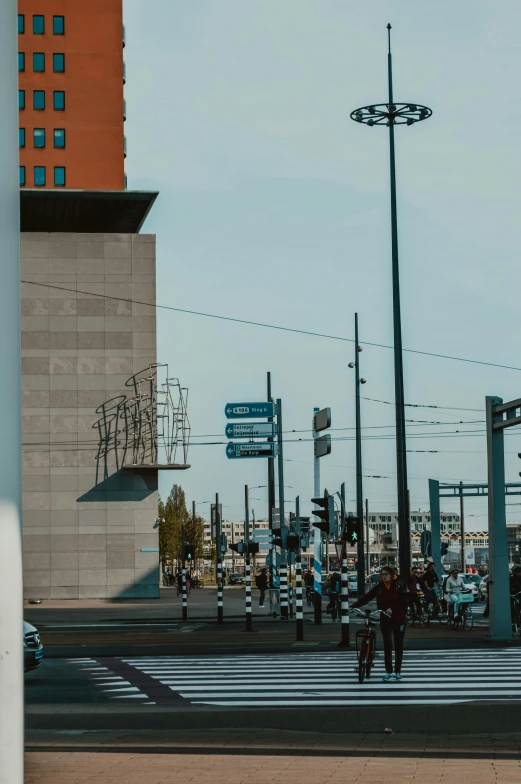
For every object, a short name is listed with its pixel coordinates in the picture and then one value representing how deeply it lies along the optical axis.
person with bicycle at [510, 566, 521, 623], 29.09
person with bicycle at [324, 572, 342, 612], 35.78
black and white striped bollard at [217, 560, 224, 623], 34.28
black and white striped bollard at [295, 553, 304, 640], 24.56
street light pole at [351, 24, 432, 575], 32.38
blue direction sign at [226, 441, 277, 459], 41.44
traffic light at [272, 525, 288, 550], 34.09
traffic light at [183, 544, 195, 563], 43.51
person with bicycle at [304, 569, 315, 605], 47.15
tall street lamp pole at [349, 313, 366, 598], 46.40
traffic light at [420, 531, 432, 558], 43.53
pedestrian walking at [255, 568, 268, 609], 45.81
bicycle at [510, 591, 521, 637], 28.70
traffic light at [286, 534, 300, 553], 30.57
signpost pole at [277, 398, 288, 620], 35.06
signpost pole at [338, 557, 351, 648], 22.41
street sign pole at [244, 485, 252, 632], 30.36
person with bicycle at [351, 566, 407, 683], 17.00
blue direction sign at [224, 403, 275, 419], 42.00
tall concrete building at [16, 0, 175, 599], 55.41
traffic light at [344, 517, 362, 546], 25.78
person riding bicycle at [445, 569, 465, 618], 31.69
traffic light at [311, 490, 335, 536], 26.56
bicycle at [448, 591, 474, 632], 30.88
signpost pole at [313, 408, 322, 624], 28.62
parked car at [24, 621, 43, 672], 18.28
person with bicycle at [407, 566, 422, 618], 33.56
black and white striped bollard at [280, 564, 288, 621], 35.78
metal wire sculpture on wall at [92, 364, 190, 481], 55.91
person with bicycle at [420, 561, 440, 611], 34.69
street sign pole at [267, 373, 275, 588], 49.38
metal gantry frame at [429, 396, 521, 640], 25.45
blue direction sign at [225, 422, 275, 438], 42.03
